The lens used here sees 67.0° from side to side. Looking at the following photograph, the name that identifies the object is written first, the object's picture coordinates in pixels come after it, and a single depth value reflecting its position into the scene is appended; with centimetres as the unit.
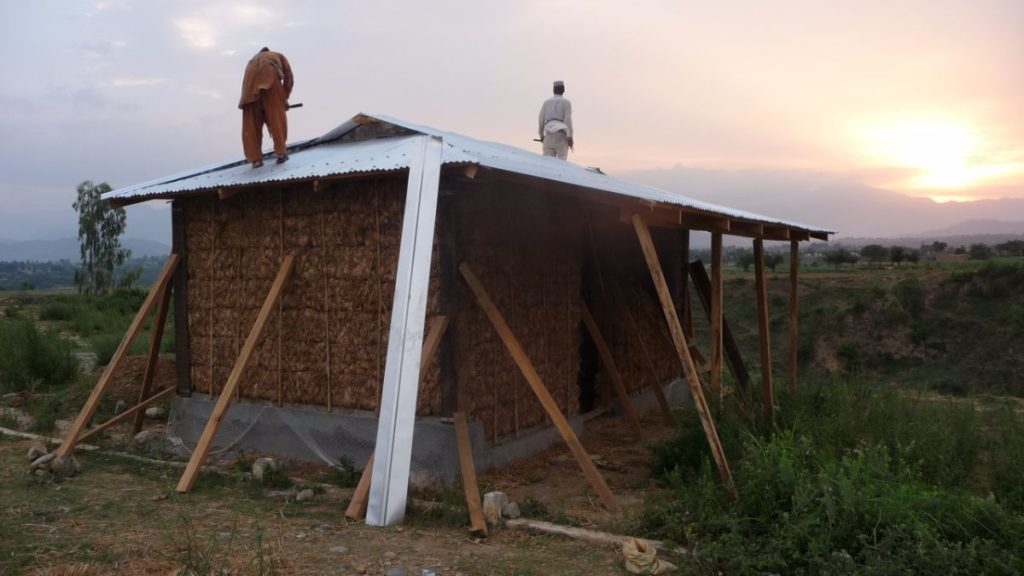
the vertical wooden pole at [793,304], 1014
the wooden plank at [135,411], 830
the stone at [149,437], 884
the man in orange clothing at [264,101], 809
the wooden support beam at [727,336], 1134
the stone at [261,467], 695
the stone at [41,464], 723
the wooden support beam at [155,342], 883
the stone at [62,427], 955
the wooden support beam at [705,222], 721
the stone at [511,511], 585
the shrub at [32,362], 1180
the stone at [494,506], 571
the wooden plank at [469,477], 556
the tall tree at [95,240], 3988
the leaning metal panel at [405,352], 551
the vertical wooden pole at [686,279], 1220
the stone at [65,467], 723
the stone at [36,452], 773
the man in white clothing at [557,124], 1189
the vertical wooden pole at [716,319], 792
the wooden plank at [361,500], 581
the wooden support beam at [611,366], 911
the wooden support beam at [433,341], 641
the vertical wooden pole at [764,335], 845
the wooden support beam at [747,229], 780
